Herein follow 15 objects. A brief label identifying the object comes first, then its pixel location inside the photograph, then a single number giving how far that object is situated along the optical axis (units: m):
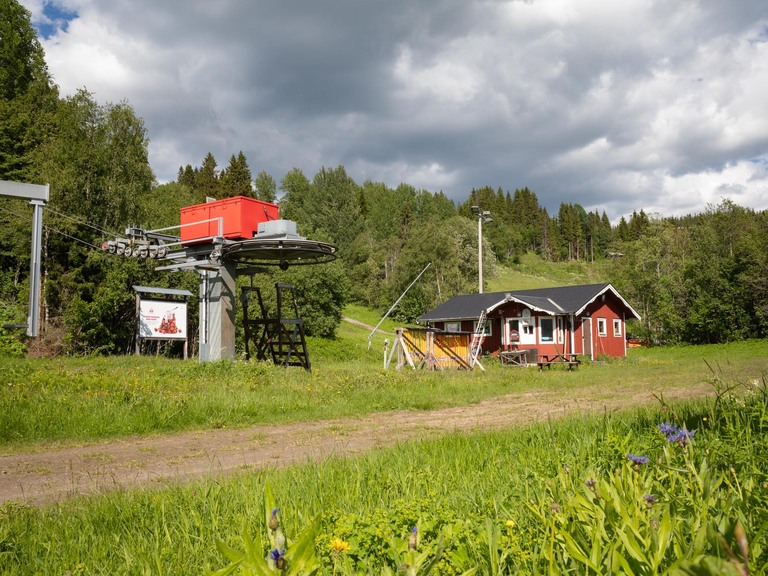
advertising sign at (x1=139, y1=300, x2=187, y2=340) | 25.00
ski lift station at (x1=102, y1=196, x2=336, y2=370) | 17.52
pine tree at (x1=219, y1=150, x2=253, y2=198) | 80.12
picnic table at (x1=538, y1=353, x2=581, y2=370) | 26.52
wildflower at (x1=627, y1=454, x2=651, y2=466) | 2.28
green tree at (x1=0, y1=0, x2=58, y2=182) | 34.09
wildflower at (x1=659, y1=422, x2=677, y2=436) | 2.91
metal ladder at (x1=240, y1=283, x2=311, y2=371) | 18.16
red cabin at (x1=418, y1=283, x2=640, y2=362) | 34.88
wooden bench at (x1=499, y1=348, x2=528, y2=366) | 31.57
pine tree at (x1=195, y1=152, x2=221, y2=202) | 80.88
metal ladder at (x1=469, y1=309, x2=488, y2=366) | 24.62
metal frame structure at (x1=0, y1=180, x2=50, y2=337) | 9.70
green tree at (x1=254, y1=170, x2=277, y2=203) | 87.88
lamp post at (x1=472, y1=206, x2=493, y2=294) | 36.38
